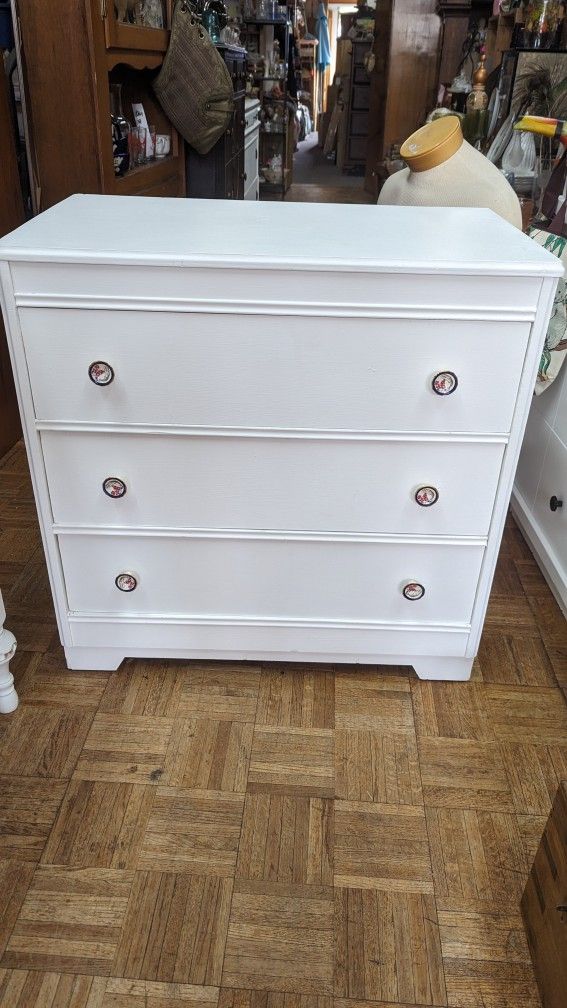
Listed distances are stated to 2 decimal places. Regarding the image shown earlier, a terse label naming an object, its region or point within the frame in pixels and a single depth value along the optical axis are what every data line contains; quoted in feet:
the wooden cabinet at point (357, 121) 25.90
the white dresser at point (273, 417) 3.90
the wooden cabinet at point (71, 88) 7.07
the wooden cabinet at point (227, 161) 11.44
